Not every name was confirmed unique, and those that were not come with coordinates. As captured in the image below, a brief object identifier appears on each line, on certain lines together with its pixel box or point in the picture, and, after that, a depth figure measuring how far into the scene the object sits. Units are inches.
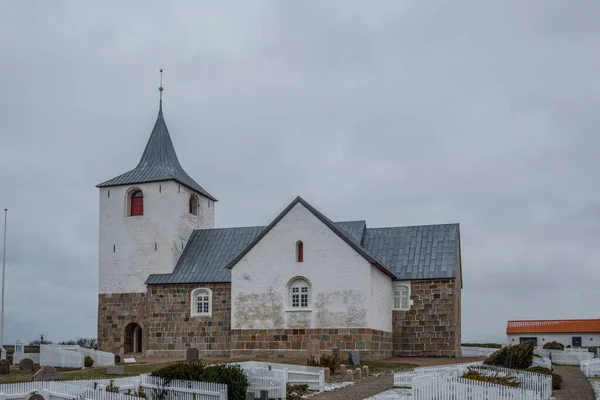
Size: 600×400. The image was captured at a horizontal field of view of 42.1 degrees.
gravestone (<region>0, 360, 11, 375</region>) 1043.7
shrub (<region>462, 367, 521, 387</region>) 714.2
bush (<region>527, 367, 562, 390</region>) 871.4
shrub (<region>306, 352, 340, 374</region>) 979.3
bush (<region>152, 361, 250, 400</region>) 645.9
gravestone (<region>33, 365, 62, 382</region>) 759.7
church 1264.8
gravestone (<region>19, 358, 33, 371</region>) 1132.5
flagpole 1423.0
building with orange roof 2154.3
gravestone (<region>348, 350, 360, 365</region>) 1101.7
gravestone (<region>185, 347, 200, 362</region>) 951.0
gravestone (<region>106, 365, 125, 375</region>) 938.1
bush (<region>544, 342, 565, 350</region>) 1821.1
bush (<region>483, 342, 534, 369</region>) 976.9
